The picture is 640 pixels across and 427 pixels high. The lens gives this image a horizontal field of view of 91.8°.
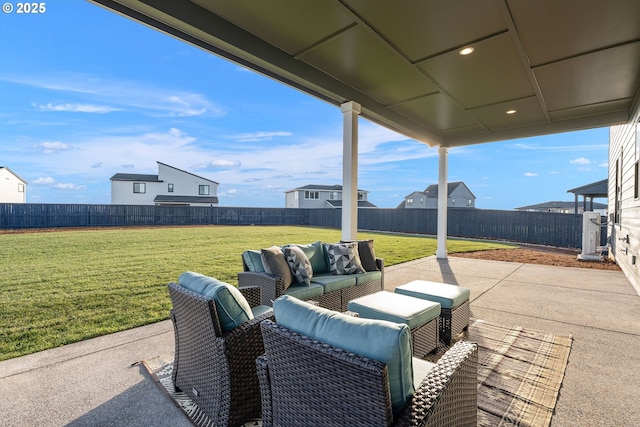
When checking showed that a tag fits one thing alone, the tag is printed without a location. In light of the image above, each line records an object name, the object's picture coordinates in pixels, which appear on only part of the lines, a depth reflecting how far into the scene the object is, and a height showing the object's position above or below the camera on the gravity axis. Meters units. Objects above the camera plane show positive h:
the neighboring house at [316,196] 30.55 +1.15
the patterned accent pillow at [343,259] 4.10 -0.69
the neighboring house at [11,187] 23.30 +1.53
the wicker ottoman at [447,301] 3.03 -0.93
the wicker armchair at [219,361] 1.76 -0.91
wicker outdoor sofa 3.38 -0.88
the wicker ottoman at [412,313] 2.57 -0.90
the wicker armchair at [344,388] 1.10 -0.74
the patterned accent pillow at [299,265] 3.61 -0.68
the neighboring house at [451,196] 31.39 +1.26
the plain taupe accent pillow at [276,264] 3.44 -0.64
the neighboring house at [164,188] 26.41 +1.64
